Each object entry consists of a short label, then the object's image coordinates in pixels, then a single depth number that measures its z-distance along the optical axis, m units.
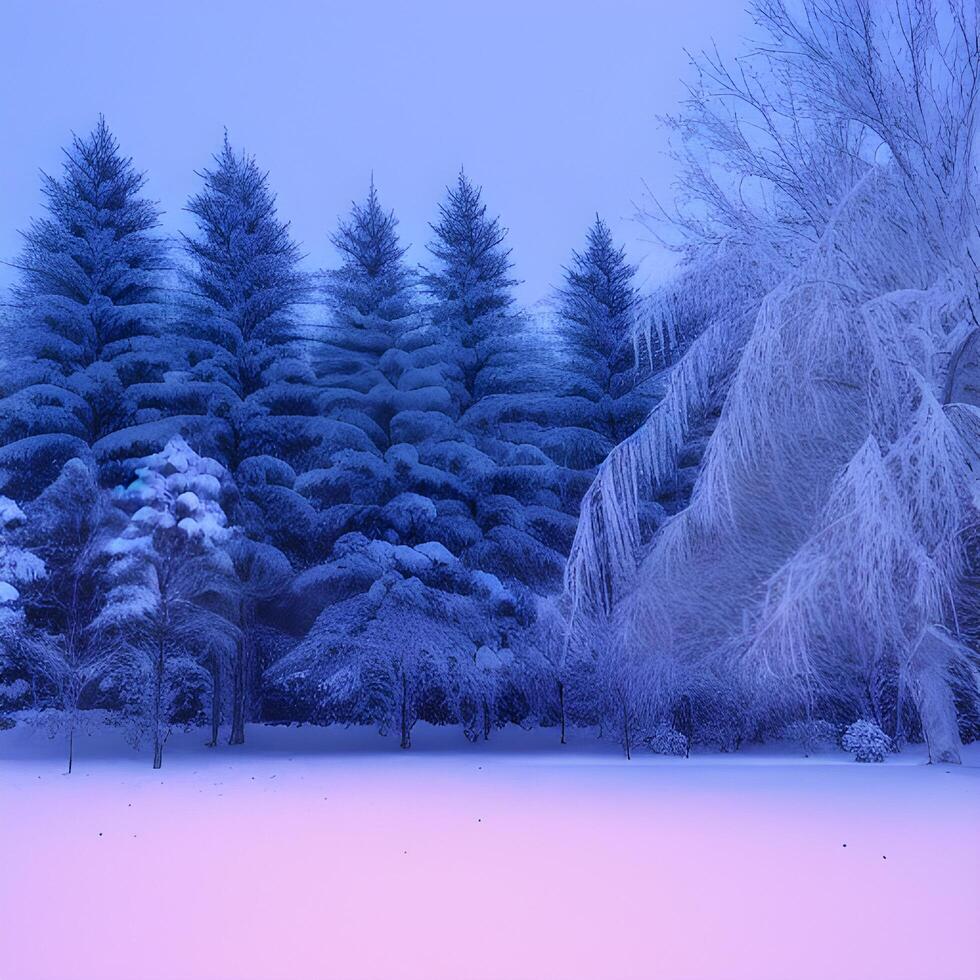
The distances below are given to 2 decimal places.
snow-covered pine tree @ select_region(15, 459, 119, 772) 14.25
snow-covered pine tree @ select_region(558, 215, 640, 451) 16.92
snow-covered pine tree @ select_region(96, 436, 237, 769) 12.49
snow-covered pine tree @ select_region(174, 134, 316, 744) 16.16
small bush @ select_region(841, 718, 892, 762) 11.26
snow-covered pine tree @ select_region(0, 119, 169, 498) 15.59
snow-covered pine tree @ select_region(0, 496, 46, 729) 13.47
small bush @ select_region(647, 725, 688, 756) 13.63
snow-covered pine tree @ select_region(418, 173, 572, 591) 16.31
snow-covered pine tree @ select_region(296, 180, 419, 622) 16.06
